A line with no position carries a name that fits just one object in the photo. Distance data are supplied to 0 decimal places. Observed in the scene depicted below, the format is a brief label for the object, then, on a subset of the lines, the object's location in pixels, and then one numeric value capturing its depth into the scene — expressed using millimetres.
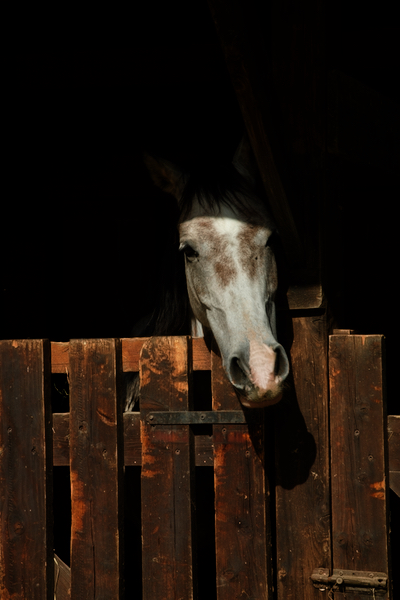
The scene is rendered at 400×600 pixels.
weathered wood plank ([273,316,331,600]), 4547
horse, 4293
